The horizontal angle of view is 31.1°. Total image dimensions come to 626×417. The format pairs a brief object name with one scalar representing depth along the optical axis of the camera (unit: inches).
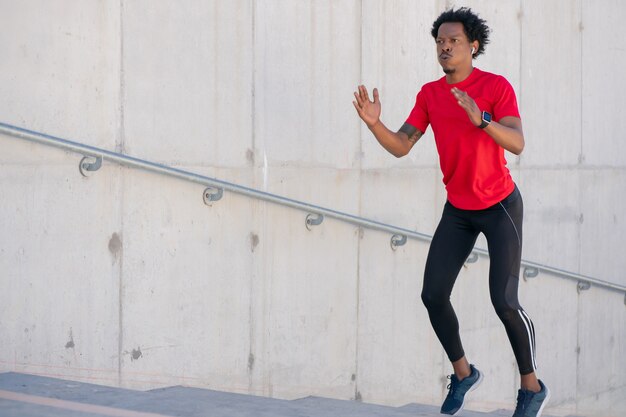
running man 176.6
